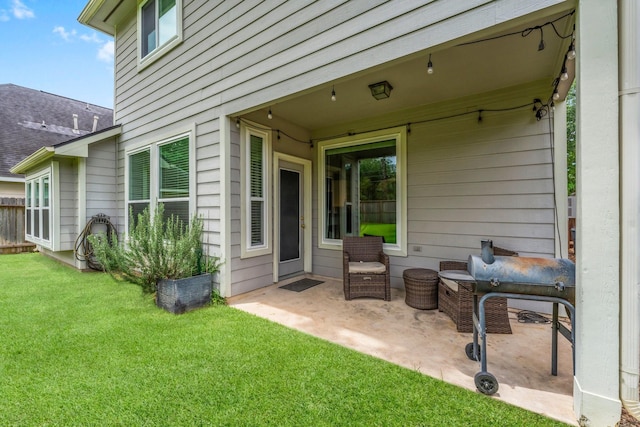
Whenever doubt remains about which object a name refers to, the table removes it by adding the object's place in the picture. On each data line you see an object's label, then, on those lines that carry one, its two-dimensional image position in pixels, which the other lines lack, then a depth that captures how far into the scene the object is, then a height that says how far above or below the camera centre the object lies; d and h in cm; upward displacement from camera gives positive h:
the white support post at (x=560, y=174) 325 +44
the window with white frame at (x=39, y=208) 584 +18
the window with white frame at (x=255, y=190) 401 +36
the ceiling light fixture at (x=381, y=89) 348 +155
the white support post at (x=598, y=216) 159 -2
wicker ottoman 351 -95
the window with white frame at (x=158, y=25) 454 +326
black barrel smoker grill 186 -46
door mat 449 -116
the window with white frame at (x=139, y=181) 512 +63
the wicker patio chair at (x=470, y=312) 287 -101
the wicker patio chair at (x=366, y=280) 387 -90
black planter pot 340 -97
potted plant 346 -63
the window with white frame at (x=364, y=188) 444 +44
